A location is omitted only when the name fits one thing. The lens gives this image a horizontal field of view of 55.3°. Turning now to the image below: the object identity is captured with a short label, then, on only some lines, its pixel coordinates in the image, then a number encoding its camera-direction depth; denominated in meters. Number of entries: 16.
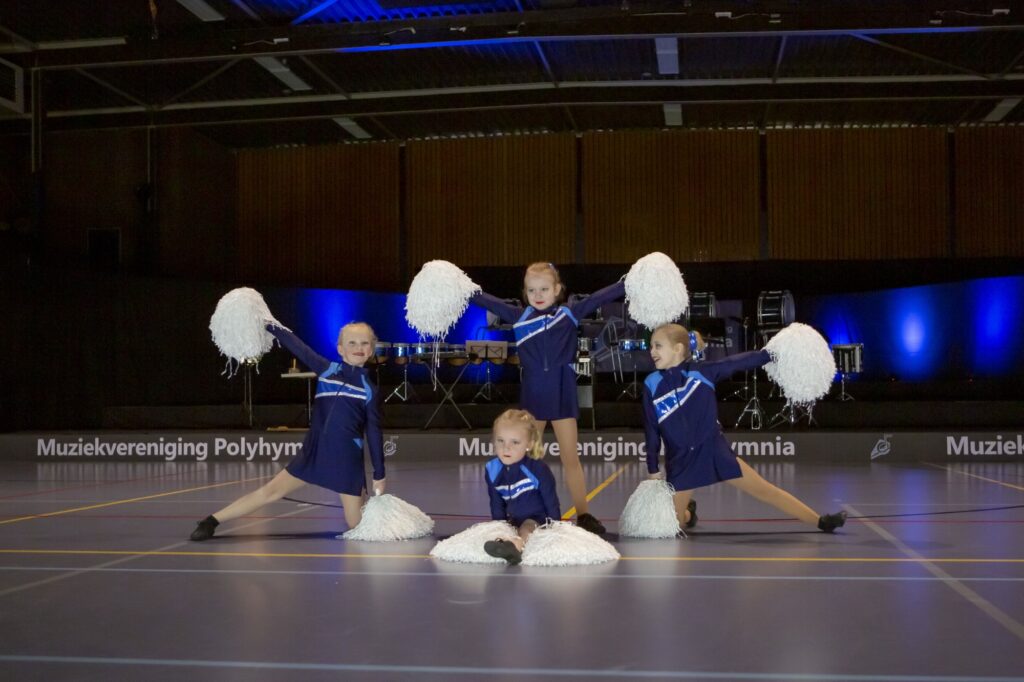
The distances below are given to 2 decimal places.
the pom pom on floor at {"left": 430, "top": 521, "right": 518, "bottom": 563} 3.45
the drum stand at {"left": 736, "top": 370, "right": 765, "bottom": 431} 9.95
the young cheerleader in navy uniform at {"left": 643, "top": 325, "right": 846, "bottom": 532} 4.09
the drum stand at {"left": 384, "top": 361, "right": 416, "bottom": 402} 11.18
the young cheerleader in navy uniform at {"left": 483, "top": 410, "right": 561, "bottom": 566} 3.72
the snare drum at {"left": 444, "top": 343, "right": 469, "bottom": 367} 10.27
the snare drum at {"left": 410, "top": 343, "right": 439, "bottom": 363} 10.23
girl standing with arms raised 4.32
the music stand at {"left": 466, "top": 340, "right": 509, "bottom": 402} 10.04
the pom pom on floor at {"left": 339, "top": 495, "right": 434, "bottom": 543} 4.00
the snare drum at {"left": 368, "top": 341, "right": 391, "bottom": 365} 9.93
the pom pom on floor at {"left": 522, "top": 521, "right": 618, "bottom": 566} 3.36
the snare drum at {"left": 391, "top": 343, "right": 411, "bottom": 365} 10.36
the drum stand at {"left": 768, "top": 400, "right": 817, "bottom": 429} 10.09
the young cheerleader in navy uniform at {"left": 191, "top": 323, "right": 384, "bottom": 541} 4.18
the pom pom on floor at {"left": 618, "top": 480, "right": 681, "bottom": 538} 4.00
